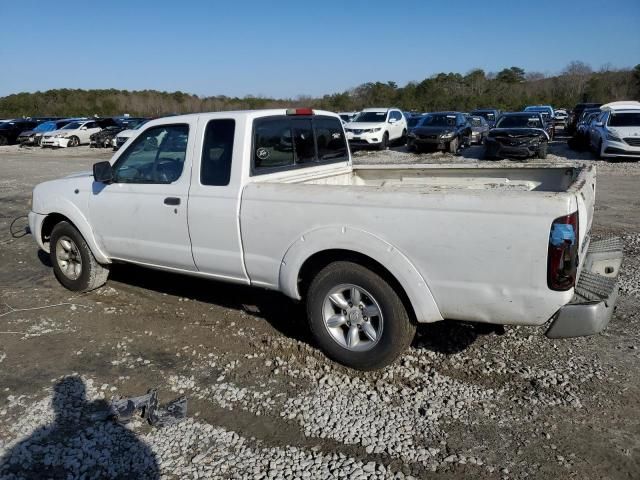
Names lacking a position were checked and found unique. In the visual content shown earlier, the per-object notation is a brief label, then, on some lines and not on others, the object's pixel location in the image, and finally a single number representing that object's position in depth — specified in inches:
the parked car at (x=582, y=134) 785.3
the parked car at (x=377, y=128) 906.1
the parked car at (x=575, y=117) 999.0
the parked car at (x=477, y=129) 932.6
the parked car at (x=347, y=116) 1161.2
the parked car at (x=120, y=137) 1005.8
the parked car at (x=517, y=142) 680.4
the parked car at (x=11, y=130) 1422.2
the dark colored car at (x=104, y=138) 1192.8
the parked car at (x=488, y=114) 1175.8
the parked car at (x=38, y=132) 1302.9
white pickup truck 125.0
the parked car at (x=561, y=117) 1387.5
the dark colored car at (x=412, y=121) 981.6
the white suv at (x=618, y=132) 632.1
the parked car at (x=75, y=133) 1227.9
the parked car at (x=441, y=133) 800.9
